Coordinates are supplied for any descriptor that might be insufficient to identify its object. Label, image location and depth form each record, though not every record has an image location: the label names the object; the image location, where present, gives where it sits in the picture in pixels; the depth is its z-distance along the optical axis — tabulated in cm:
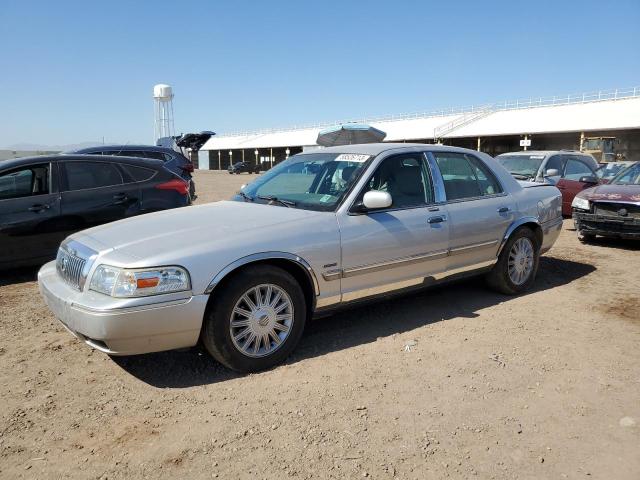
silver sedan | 322
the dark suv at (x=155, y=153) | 994
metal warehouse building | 3519
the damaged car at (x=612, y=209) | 779
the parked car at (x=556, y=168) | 1043
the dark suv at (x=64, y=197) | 589
